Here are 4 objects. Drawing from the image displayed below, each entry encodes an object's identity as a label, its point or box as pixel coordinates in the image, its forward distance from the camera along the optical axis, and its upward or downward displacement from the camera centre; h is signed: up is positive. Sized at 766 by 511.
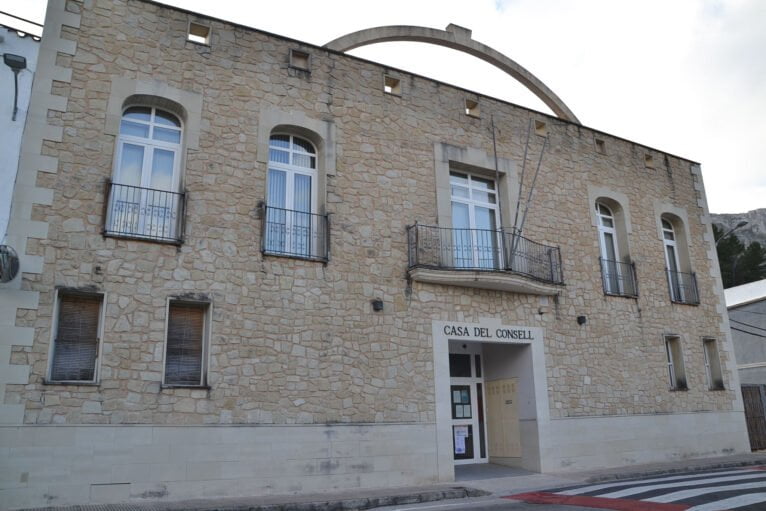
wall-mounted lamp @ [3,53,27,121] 10.12 +5.69
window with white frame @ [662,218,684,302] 16.89 +4.35
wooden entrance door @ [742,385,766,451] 17.84 +0.19
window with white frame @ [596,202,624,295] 15.59 +4.24
